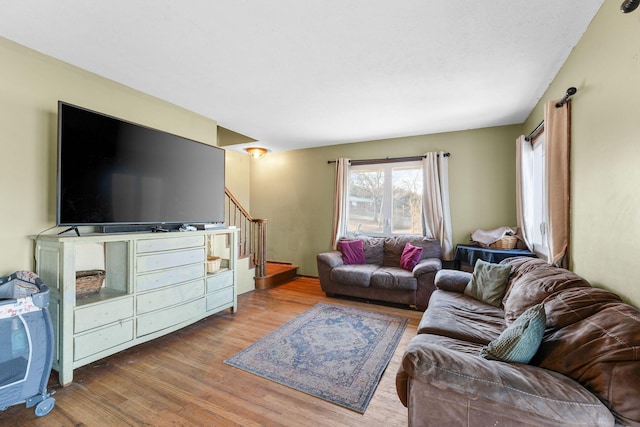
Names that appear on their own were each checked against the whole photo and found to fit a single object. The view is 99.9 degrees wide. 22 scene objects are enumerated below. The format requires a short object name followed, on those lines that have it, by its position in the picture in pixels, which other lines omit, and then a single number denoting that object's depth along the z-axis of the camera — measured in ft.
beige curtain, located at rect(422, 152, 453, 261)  13.28
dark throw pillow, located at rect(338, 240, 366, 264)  13.98
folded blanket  11.71
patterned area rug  6.32
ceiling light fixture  16.48
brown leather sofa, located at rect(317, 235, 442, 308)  11.41
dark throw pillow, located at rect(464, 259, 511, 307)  7.96
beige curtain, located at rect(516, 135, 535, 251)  10.66
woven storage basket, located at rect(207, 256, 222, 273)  10.41
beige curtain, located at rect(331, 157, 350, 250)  15.55
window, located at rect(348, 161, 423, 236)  14.60
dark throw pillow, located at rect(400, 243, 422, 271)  12.50
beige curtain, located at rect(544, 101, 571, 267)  6.98
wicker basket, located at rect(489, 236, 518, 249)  11.22
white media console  6.41
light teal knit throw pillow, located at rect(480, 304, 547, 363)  4.18
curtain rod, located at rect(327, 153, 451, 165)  14.30
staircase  14.32
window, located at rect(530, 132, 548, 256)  10.25
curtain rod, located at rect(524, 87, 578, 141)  6.54
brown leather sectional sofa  3.20
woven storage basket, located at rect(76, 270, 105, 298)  7.38
